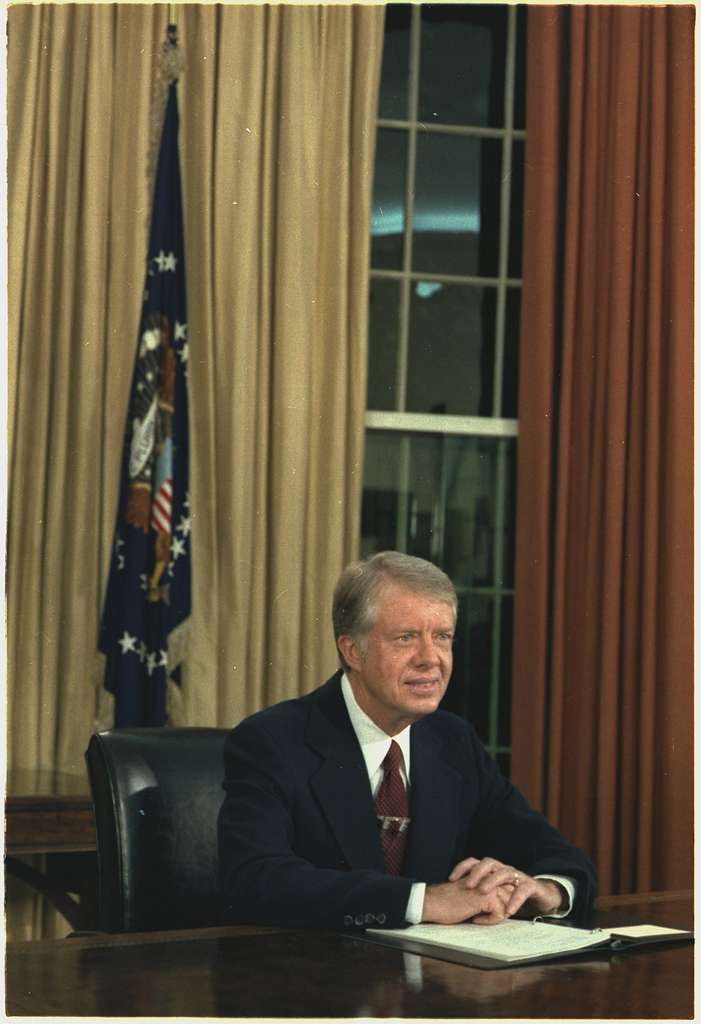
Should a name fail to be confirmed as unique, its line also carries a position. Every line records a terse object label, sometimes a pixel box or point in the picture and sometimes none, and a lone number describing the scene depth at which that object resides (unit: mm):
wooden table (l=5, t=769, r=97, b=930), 4047
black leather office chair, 2707
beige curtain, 4852
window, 5527
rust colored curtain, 5324
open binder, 2164
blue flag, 4766
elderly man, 2582
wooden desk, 1861
